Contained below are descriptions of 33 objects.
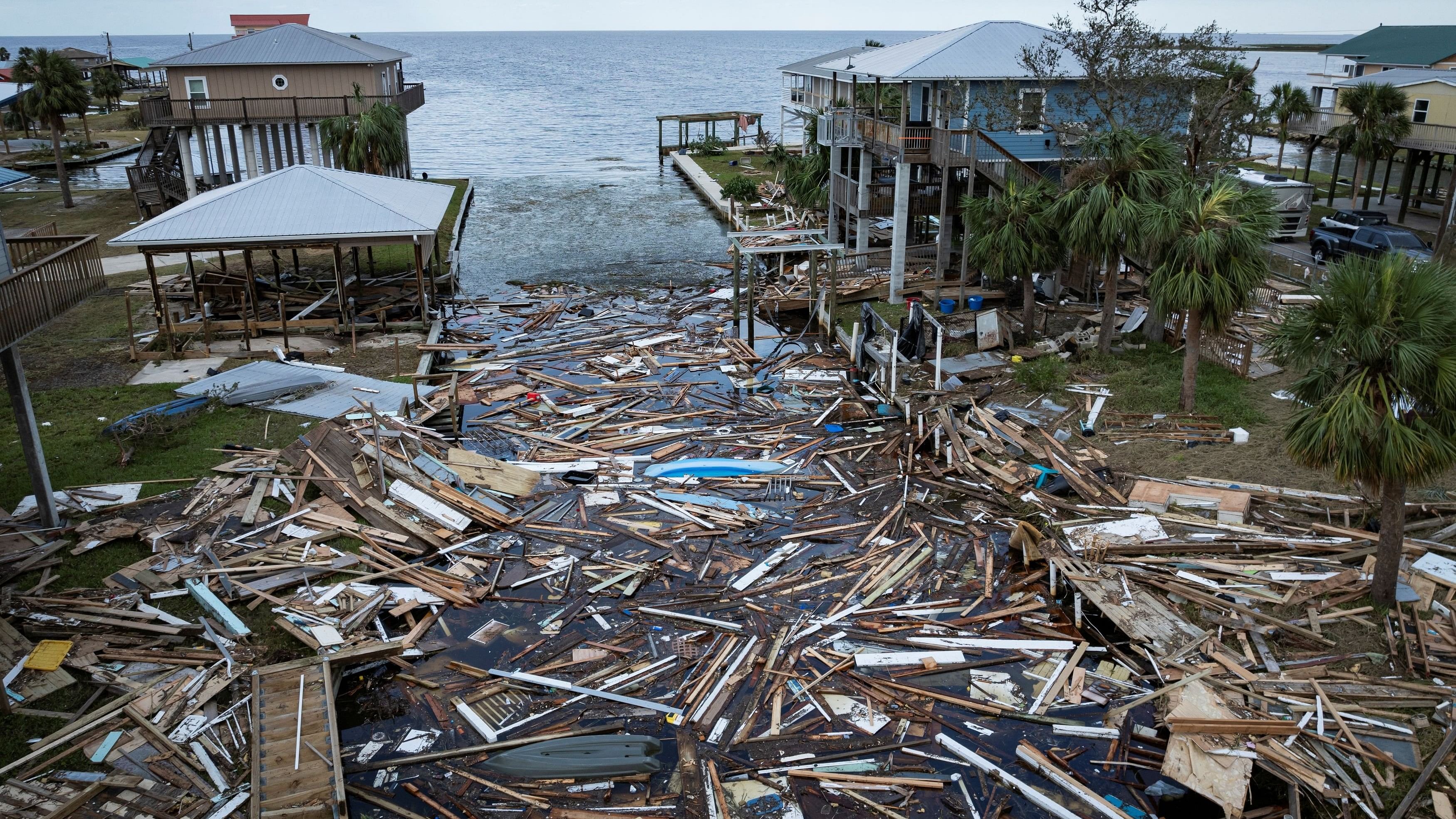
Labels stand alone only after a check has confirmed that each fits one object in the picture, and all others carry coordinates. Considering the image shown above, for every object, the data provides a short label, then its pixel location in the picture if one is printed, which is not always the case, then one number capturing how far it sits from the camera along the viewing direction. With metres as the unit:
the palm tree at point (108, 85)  82.44
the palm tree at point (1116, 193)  22.03
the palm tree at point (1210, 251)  19.12
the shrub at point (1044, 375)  22.70
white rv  36.03
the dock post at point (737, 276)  30.23
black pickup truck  29.59
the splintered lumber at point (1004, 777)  11.20
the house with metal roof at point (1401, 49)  45.97
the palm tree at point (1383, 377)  11.97
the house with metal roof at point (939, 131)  29.44
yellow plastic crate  13.12
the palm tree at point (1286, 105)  45.09
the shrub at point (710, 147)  69.94
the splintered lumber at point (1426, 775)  10.28
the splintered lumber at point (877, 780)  11.66
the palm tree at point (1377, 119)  36.47
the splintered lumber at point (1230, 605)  13.27
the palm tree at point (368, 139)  37.25
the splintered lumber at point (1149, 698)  12.60
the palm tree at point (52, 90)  45.00
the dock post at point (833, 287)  29.83
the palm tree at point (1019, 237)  25.14
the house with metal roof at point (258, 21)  69.38
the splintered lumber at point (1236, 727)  11.32
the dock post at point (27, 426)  15.41
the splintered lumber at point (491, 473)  19.59
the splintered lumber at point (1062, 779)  11.15
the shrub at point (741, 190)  47.88
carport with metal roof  26.64
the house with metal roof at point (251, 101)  41.34
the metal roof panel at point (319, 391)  22.00
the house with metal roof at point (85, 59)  99.56
